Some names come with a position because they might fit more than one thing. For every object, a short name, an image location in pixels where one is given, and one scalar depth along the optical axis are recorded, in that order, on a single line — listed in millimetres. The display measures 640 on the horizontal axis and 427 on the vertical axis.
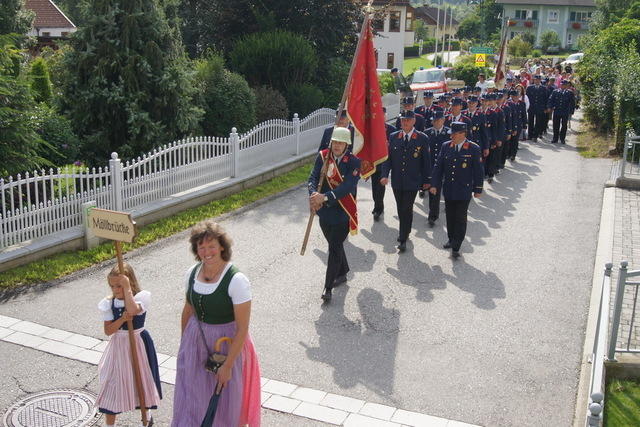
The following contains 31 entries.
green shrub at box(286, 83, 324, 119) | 19094
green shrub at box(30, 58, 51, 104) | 16984
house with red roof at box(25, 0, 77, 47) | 46469
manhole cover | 5348
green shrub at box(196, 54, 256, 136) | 15320
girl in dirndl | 4871
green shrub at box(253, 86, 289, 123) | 17328
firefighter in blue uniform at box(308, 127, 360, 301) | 7485
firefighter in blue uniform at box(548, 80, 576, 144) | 18828
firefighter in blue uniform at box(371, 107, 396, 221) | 11286
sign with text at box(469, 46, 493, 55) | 35844
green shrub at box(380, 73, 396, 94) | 27559
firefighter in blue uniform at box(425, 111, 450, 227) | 11703
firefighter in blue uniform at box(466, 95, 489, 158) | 12906
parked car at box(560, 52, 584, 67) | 50019
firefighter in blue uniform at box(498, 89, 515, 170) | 15335
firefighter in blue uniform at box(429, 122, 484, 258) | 9328
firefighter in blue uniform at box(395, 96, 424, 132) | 12291
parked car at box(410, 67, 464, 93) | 28203
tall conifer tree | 12594
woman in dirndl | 4379
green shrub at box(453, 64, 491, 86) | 35812
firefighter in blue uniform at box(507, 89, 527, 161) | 16188
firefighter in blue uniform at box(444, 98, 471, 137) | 12594
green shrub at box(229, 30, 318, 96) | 18938
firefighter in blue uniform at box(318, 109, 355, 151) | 10297
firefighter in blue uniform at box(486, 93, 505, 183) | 14305
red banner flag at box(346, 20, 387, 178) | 7703
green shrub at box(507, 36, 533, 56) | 62656
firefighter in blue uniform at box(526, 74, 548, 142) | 19625
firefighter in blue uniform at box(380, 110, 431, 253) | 9766
